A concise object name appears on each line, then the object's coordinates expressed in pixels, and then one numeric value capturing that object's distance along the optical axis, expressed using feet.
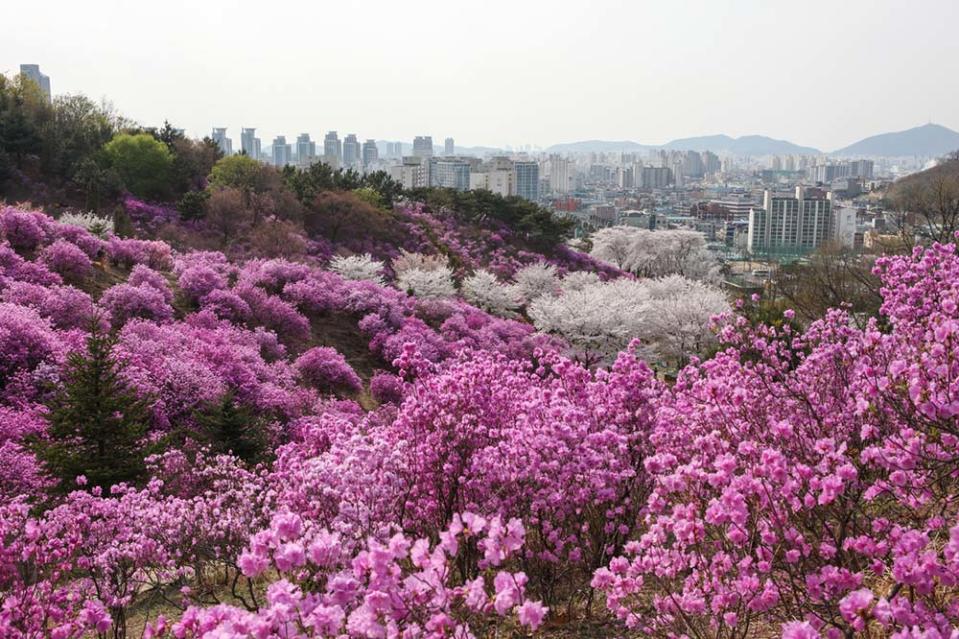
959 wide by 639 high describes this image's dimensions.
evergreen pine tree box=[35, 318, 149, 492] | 24.98
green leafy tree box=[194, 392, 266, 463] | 30.63
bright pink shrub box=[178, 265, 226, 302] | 54.65
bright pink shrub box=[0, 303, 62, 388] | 35.65
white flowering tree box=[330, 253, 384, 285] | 84.02
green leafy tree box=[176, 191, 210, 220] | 105.50
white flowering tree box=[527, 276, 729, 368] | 72.02
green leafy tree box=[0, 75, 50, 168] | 108.88
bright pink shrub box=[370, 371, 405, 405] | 50.01
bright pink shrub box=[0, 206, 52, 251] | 52.19
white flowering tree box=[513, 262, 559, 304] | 108.27
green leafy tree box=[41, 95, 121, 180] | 113.19
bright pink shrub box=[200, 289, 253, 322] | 53.30
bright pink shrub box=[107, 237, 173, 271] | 58.23
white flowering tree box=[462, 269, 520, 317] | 88.28
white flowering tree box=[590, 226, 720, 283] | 163.94
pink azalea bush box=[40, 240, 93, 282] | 50.78
